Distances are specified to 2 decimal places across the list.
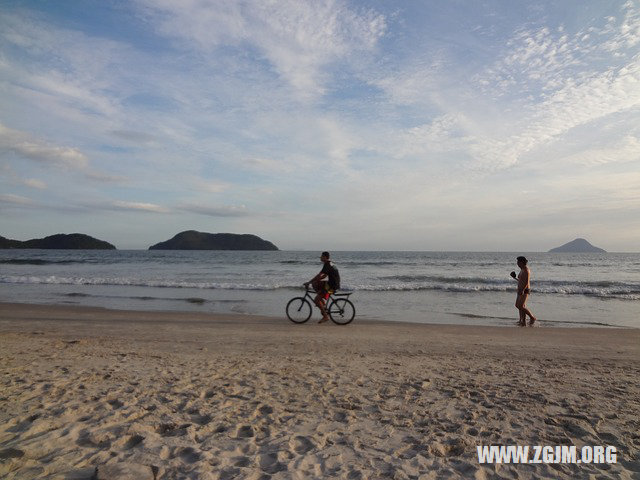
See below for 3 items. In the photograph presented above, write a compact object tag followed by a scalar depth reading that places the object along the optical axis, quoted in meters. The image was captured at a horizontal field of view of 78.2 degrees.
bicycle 11.59
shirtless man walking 11.53
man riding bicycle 11.30
